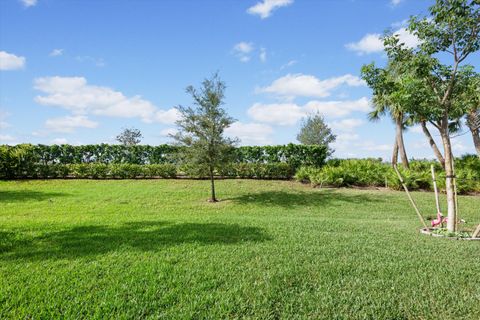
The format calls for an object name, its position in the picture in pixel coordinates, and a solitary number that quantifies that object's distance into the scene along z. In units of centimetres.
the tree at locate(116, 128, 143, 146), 3347
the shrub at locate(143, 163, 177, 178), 1401
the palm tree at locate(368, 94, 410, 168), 1590
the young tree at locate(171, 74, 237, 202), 995
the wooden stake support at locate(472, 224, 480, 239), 523
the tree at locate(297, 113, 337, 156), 3303
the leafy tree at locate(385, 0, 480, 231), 566
